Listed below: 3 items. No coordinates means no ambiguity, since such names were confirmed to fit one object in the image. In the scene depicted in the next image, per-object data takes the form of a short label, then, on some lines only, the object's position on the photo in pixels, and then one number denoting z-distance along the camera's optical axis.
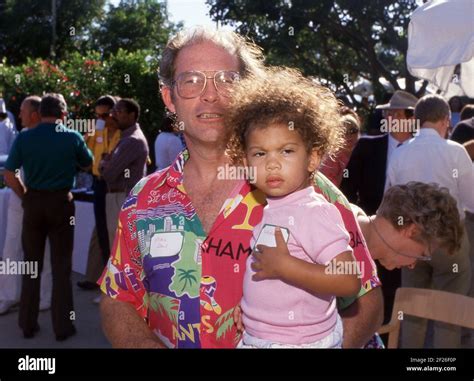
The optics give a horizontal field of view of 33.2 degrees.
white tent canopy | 4.57
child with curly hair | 1.76
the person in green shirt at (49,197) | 5.68
